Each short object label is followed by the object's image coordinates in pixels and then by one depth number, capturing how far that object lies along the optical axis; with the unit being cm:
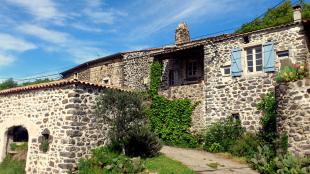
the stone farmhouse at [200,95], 956
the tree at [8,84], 1901
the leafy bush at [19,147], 1158
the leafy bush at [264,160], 880
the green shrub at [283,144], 886
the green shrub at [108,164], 899
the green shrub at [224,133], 1159
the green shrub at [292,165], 791
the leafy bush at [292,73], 899
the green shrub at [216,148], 1168
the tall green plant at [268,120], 1066
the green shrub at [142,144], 1031
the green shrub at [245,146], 1061
